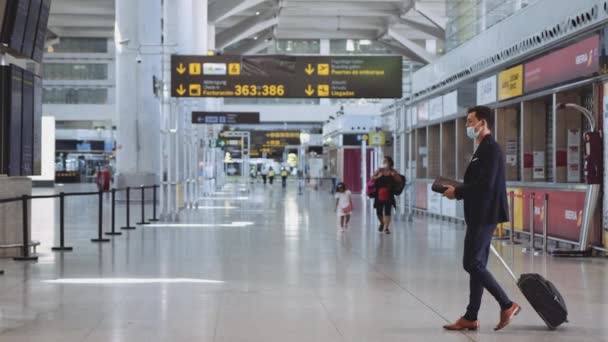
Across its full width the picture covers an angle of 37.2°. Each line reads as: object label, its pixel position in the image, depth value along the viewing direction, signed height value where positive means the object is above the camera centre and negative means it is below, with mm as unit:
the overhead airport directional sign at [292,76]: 25438 +2644
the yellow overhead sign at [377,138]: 38625 +1340
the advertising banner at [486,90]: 19116 +1734
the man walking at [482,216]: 7418 -385
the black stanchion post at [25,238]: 13117 -1014
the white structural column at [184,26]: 36844 +6053
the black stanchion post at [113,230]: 17903 -1227
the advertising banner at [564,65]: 13609 +1726
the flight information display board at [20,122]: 12516 +694
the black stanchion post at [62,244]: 14680 -1219
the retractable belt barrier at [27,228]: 12859 -904
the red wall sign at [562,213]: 14562 -741
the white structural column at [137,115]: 35625 +2219
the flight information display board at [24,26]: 12148 +2028
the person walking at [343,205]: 19939 -781
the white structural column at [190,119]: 34406 +2126
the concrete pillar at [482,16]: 21500 +3716
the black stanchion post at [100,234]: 16312 -1193
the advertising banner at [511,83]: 17188 +1719
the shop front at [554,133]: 13539 +663
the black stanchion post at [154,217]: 23980 -1297
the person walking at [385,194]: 19234 -521
